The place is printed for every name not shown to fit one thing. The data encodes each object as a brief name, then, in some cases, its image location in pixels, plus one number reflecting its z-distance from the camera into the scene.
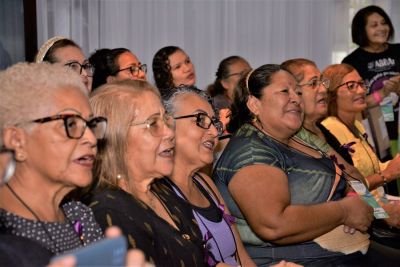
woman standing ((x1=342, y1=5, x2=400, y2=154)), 5.16
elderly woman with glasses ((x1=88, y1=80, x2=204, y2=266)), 2.05
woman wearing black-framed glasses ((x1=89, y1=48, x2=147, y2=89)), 3.82
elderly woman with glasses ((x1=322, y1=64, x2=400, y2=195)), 4.01
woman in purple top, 2.60
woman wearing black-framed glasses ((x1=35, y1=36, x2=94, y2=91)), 3.25
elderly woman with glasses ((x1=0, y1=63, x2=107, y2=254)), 1.68
